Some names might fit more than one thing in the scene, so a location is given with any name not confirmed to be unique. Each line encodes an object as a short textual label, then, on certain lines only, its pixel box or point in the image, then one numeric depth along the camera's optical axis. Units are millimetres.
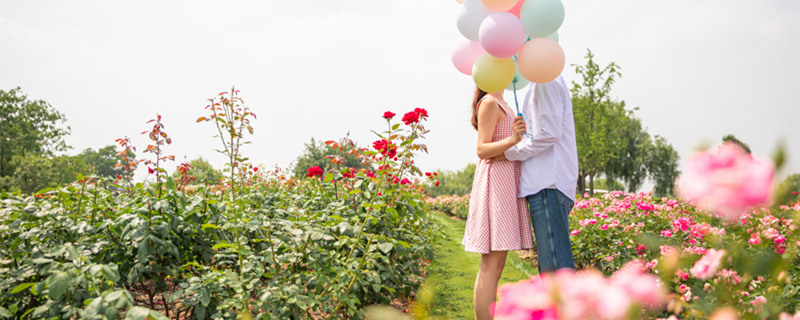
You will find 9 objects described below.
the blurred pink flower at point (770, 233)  2104
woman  2117
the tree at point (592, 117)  19781
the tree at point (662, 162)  33500
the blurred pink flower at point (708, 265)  900
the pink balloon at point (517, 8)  2244
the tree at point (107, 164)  63328
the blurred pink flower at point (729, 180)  664
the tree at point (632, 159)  32344
